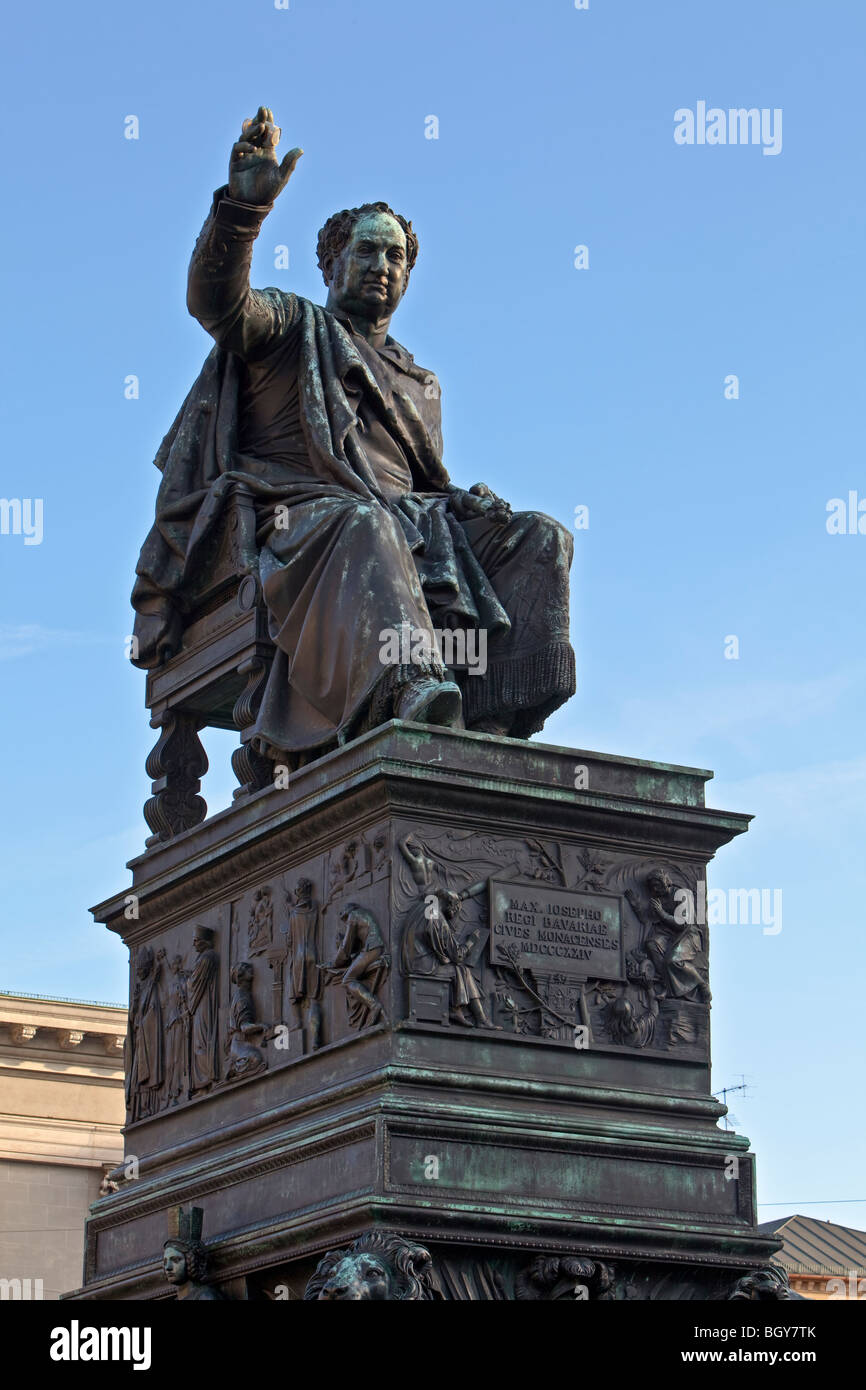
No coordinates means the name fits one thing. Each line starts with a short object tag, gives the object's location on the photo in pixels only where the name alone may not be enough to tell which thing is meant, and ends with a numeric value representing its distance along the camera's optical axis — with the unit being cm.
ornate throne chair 1398
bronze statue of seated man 1334
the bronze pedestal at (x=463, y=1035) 1210
